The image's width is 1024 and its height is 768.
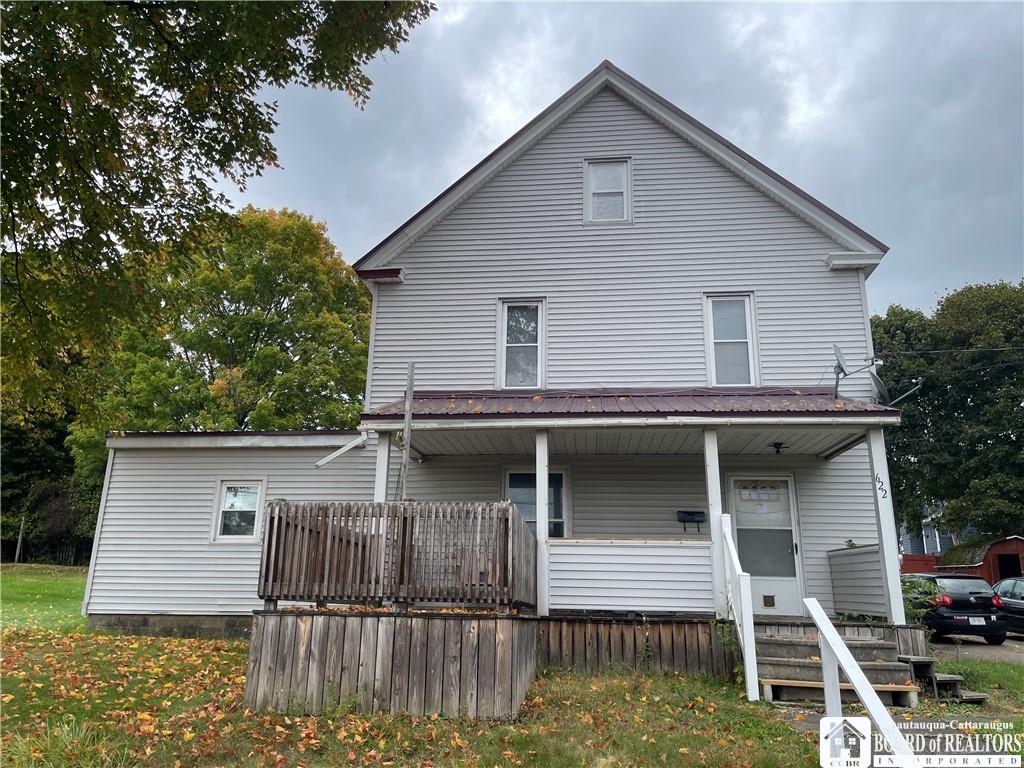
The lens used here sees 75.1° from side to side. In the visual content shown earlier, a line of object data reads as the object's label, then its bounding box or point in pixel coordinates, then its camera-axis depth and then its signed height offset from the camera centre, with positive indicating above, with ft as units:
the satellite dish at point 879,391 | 32.27 +8.16
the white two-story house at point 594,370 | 34.14 +10.30
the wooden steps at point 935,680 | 24.00 -4.08
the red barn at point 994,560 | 80.33 +0.73
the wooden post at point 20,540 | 92.31 +1.32
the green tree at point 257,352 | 71.20 +22.71
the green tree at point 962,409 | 89.97 +22.15
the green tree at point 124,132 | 23.77 +16.40
